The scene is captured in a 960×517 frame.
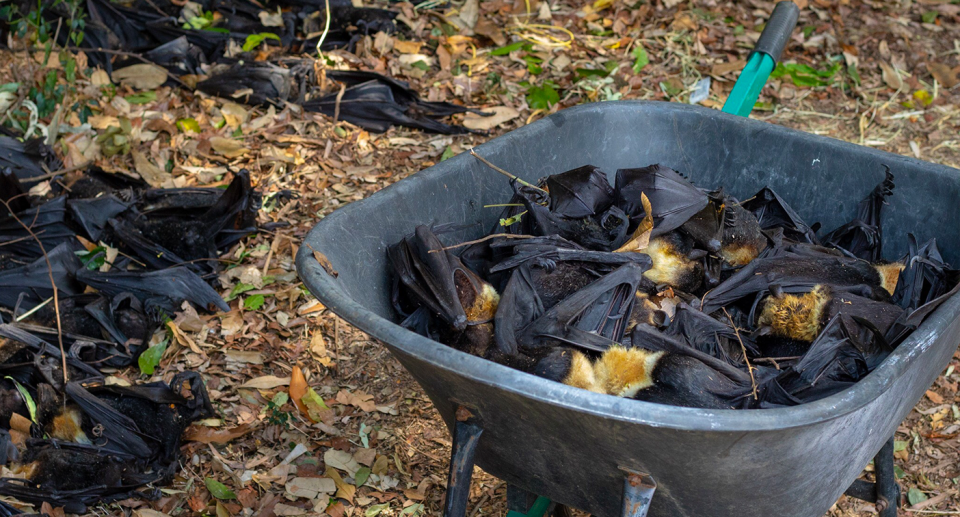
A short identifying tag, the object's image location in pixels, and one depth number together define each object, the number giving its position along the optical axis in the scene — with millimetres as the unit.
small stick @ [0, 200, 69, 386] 2469
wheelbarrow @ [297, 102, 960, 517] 1155
